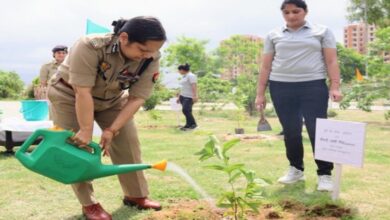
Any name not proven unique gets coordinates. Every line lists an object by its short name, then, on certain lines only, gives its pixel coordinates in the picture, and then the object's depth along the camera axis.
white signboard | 2.99
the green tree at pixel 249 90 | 13.92
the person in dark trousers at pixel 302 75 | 3.44
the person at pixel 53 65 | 5.86
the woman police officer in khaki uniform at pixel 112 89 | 2.28
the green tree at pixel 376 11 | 24.64
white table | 5.30
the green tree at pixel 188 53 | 28.14
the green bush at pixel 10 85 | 27.83
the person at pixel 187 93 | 8.85
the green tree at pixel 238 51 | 24.98
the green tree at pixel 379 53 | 9.72
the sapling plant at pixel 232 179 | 2.22
